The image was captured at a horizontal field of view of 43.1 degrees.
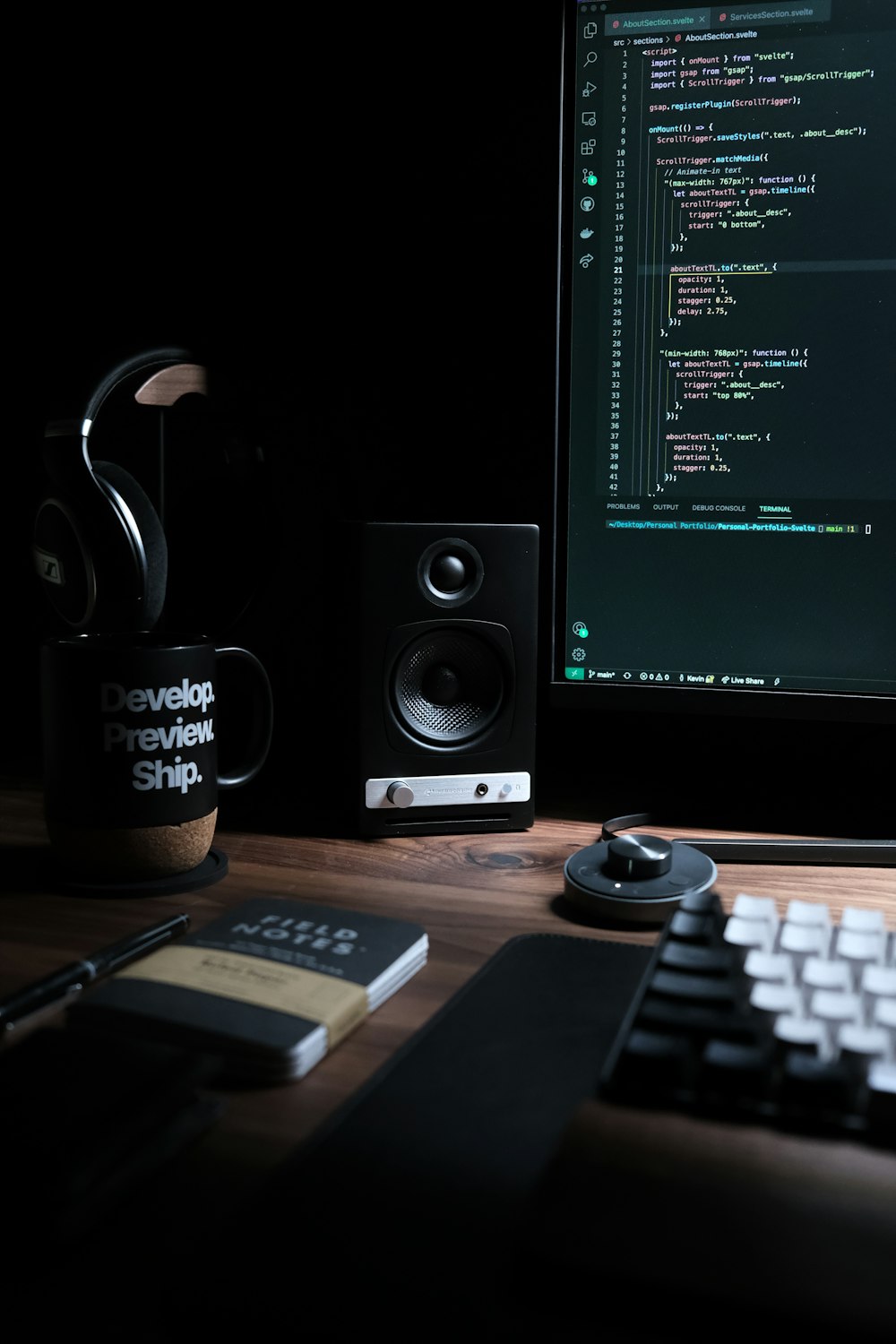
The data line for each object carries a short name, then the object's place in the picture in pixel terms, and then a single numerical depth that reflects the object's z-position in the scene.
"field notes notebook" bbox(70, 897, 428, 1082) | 0.45
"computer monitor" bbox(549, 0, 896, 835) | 0.72
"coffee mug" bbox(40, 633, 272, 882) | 0.66
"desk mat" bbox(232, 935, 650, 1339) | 0.33
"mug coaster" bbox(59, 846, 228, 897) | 0.66
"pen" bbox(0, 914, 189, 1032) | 0.49
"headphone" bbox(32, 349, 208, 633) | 0.73
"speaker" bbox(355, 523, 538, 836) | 0.78
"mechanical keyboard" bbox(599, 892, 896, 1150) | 0.38
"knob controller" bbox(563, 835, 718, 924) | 0.62
